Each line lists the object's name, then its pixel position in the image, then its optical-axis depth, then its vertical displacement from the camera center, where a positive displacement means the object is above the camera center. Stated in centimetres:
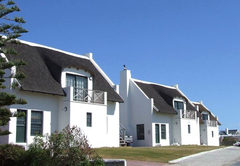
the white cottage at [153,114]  3405 +122
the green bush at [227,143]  5469 -270
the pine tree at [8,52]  1469 +324
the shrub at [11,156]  1388 -118
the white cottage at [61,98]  2162 +202
